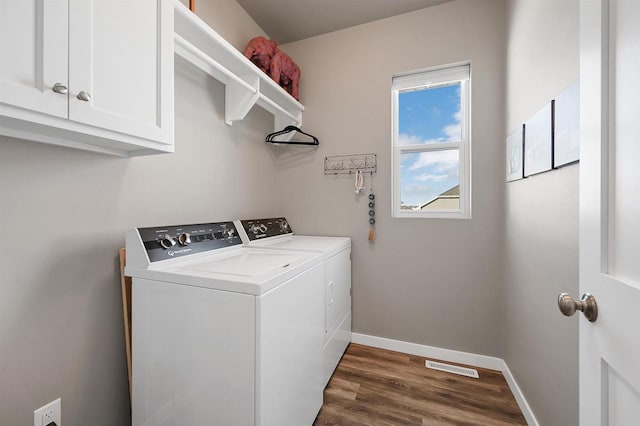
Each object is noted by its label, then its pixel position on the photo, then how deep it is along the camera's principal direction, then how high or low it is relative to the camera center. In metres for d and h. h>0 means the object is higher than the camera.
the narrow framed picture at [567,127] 1.02 +0.34
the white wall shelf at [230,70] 1.36 +0.94
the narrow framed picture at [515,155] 1.58 +0.35
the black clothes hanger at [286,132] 2.33 +0.67
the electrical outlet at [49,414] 1.02 -0.79
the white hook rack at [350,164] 2.31 +0.42
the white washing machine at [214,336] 0.99 -0.51
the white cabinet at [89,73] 0.71 +0.44
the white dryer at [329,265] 1.75 -0.40
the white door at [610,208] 0.54 +0.00
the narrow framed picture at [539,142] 1.24 +0.35
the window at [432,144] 2.15 +0.56
